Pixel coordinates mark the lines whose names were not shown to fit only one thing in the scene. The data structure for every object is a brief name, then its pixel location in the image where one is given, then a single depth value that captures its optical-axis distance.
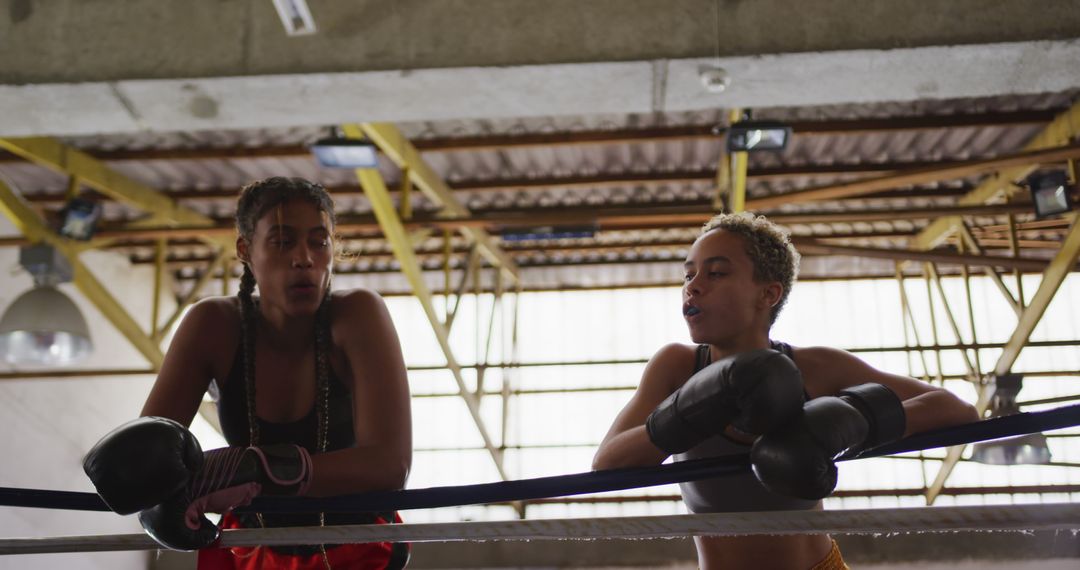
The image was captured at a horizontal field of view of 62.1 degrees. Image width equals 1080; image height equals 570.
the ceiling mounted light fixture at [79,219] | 6.45
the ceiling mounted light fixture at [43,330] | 5.50
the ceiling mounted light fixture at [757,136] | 5.30
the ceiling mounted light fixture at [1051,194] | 6.07
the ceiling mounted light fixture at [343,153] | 5.43
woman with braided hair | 1.99
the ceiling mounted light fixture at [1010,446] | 6.55
